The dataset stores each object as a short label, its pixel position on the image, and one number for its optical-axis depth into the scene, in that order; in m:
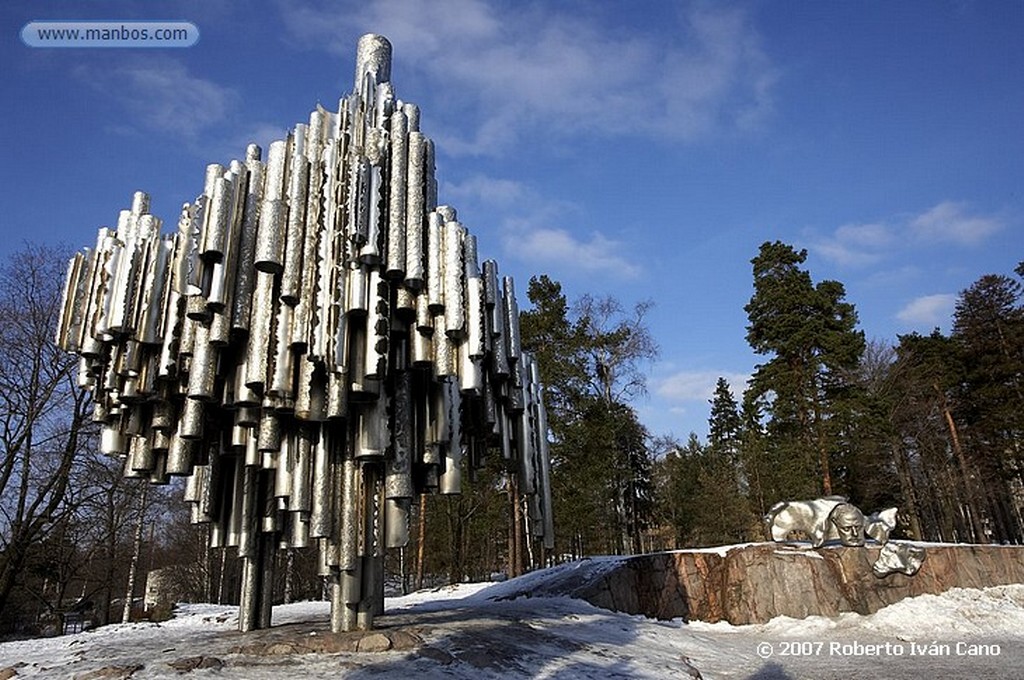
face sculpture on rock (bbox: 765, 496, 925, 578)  15.86
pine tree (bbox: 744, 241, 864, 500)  29.72
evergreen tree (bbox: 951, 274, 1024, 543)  35.97
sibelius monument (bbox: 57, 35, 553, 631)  8.58
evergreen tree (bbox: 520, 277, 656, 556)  26.52
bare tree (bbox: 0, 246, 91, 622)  18.77
